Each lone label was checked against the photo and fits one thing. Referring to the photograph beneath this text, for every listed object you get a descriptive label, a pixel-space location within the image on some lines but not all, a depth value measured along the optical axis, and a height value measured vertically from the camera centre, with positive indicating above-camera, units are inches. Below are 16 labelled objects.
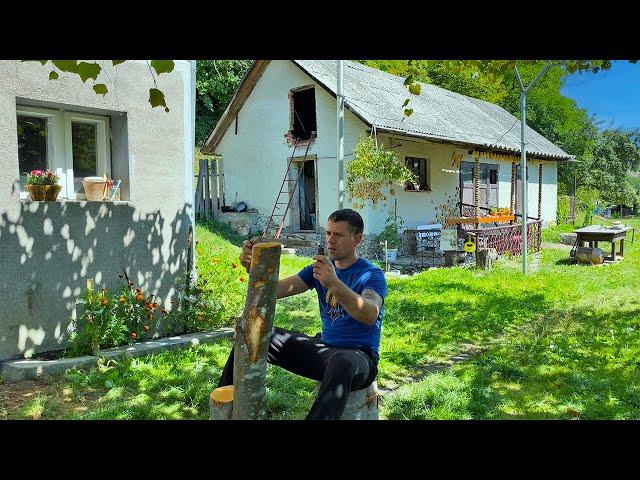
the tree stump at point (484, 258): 438.0 -42.5
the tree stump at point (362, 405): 114.8 -42.6
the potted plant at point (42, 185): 191.0 +7.6
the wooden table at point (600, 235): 480.4 -26.2
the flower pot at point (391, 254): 496.1 -44.3
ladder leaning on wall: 547.8 +12.4
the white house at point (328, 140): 516.1 +66.4
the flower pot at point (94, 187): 208.5 +7.5
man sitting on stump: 106.7 -23.5
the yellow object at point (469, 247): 471.8 -35.9
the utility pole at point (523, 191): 395.3 +10.5
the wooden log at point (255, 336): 100.8 -24.2
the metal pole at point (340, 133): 376.5 +53.1
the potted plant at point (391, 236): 491.8 -27.4
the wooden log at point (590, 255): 473.4 -43.8
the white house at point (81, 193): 186.2 +5.4
